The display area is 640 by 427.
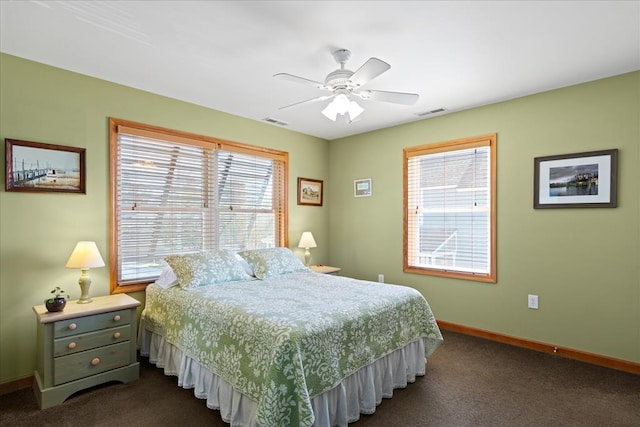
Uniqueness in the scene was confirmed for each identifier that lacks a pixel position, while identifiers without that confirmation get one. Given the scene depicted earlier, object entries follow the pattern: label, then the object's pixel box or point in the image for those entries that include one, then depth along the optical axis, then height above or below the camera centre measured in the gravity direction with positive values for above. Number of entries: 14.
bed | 1.85 -0.85
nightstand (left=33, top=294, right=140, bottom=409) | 2.35 -1.01
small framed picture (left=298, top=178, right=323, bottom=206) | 4.83 +0.29
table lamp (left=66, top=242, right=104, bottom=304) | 2.60 -0.39
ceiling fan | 2.29 +0.90
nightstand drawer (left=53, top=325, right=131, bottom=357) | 2.39 -0.96
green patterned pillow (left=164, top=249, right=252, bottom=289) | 2.98 -0.53
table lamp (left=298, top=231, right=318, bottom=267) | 4.52 -0.42
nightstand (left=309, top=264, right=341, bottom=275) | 4.40 -0.77
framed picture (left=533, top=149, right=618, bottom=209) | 2.96 +0.30
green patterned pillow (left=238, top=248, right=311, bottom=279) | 3.49 -0.55
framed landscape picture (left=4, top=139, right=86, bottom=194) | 2.57 +0.34
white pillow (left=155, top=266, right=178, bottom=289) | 3.05 -0.63
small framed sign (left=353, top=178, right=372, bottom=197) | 4.76 +0.34
